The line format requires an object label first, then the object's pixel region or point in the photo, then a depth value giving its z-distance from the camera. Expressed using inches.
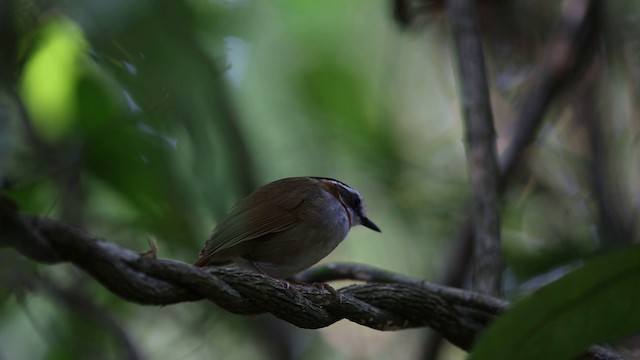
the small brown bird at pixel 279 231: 243.3
